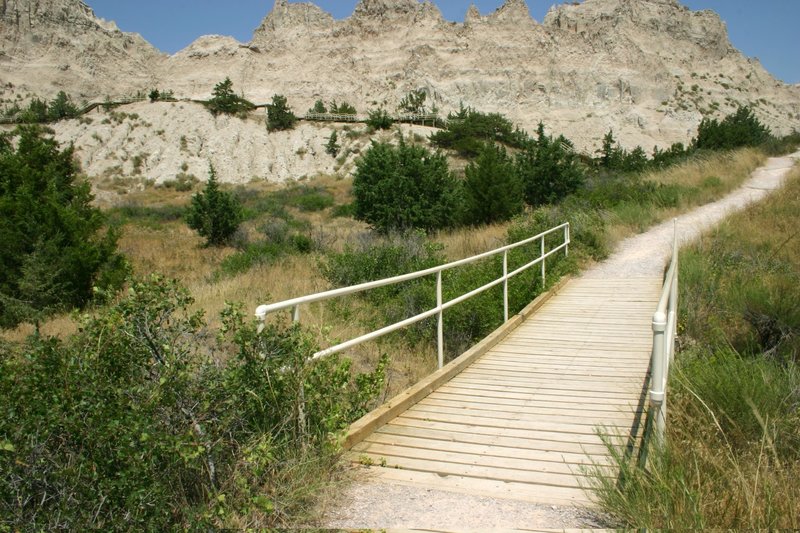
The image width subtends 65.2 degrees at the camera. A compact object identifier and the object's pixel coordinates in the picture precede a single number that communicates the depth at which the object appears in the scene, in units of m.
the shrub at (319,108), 68.12
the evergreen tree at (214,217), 25.31
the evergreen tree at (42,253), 13.60
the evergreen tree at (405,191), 22.81
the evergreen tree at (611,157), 42.96
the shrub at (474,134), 52.56
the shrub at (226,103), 62.19
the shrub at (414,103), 70.38
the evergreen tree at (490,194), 23.27
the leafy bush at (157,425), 2.73
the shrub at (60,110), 60.62
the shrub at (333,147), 58.12
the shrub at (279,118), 61.62
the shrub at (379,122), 59.91
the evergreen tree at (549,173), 26.44
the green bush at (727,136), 35.91
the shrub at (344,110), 68.52
